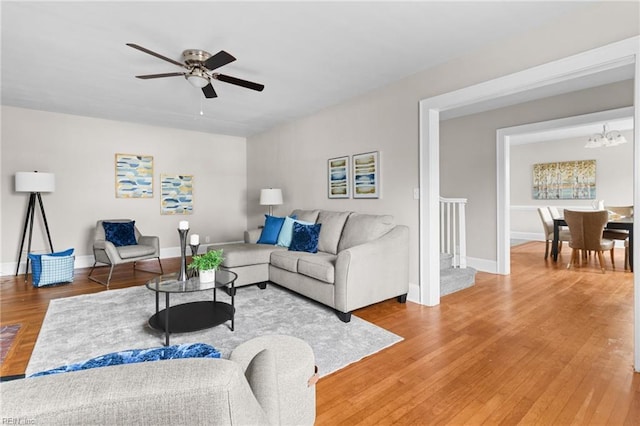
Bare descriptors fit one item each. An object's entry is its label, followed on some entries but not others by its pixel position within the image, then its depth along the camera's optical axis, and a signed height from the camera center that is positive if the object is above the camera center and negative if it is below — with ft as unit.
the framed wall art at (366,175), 12.75 +1.27
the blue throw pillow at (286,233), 13.74 -1.16
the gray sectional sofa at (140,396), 1.69 -1.07
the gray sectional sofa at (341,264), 9.48 -1.97
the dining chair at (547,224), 18.99 -1.36
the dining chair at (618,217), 16.34 -1.22
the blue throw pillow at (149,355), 3.12 -1.61
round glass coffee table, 7.91 -2.94
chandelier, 17.40 +3.39
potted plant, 8.78 -1.62
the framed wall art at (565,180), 23.88 +1.72
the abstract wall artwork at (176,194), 19.55 +0.91
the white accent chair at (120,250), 13.69 -1.86
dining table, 15.08 -1.28
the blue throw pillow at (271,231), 14.20 -1.10
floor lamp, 13.98 +1.04
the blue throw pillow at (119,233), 15.17 -1.19
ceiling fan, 9.30 +4.11
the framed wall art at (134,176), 18.06 +1.96
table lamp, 17.10 +0.54
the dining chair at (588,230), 15.17 -1.44
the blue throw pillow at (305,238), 12.43 -1.27
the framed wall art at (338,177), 14.40 +1.35
